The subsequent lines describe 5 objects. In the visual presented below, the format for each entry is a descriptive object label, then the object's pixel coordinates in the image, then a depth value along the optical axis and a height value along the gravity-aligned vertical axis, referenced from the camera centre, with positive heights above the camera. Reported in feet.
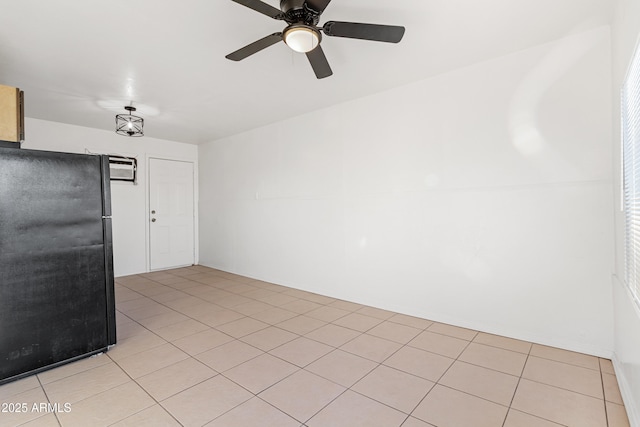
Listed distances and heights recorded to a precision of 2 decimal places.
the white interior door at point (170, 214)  19.26 +0.00
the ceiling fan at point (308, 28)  5.88 +3.71
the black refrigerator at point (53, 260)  7.38 -1.15
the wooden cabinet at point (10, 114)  7.56 +2.48
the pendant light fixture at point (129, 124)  13.02 +3.81
